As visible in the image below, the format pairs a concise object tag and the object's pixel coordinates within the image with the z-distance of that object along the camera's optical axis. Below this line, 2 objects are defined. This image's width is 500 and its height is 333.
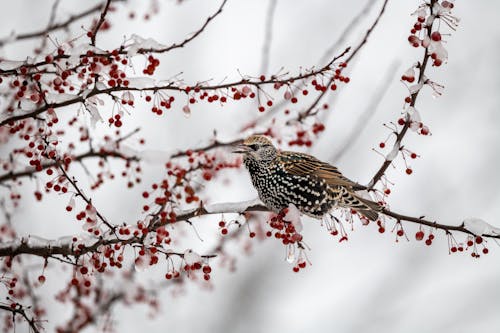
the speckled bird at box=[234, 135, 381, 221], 9.71
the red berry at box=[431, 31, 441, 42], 6.67
